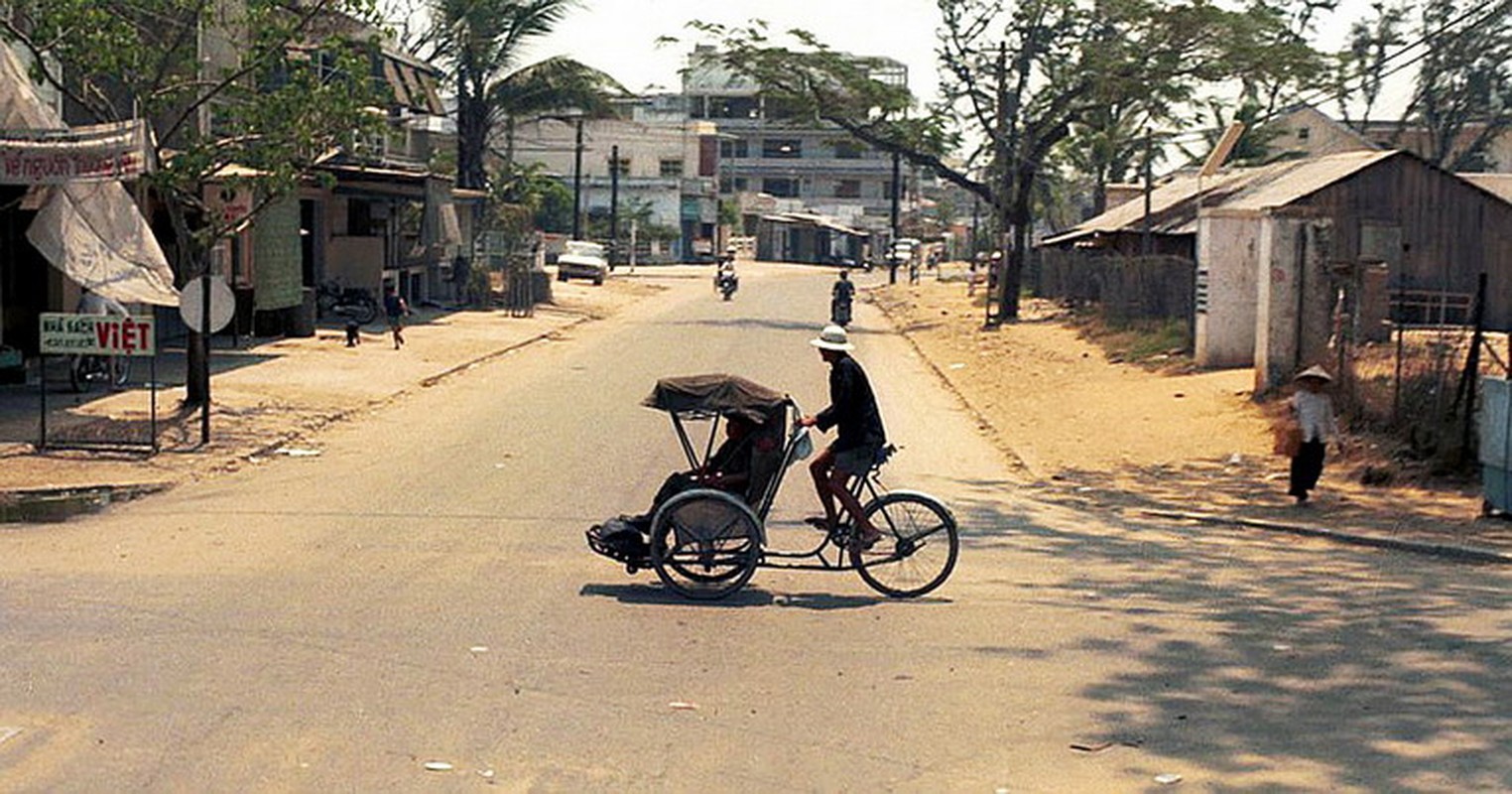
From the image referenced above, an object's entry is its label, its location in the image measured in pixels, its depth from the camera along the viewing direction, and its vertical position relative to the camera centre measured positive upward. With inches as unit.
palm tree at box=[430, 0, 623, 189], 2118.6 +235.5
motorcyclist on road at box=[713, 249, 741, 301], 2460.6 -4.5
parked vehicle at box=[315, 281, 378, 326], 1642.5 -31.5
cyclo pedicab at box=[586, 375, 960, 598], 442.9 -60.6
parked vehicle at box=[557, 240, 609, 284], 2842.0 +11.2
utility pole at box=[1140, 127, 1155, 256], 1635.1 +55.8
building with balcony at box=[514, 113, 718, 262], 4256.9 +246.7
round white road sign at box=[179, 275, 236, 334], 797.2 -18.5
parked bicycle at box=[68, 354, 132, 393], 920.9 -56.9
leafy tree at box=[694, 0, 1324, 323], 1788.9 +212.7
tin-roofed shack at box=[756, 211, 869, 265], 4753.9 +95.1
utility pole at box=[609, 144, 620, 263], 3694.9 +166.6
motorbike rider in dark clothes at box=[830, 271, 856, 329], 1861.5 -20.4
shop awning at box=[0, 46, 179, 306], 821.9 +12.5
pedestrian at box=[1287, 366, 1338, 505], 658.2 -46.3
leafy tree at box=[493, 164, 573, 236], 2691.9 +133.1
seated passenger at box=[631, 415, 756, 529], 449.1 -47.2
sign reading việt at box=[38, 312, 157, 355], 724.7 -29.6
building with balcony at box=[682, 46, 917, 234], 5433.1 +338.8
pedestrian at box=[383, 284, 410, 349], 1362.0 -32.5
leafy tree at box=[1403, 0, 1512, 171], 866.8 +153.6
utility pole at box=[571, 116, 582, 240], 3366.1 +144.7
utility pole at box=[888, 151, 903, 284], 3302.2 +28.4
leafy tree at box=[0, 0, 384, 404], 800.9 +81.9
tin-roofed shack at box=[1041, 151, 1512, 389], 948.6 +35.5
